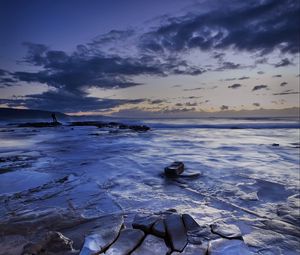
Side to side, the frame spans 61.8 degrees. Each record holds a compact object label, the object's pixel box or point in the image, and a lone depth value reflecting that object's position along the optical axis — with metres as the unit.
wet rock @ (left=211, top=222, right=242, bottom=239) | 3.49
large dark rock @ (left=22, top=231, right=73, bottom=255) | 3.33
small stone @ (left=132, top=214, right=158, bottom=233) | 3.59
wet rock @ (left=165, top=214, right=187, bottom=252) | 3.22
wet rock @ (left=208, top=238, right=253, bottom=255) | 3.08
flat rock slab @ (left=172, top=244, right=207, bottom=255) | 3.07
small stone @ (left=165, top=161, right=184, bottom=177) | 8.01
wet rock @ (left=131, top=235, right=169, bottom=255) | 3.06
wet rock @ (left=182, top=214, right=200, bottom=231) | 3.68
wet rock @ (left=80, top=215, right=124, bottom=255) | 3.05
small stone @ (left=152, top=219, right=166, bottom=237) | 3.44
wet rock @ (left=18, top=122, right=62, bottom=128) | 45.75
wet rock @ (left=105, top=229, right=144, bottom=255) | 3.04
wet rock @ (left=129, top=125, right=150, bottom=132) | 35.53
